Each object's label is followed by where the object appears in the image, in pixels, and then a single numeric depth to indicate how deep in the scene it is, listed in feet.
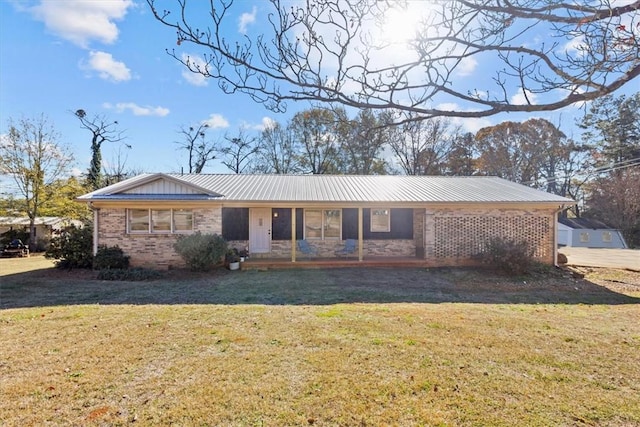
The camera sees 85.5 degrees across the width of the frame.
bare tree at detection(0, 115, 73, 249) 71.05
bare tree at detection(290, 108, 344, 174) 99.71
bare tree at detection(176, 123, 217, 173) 106.01
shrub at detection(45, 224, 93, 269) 39.83
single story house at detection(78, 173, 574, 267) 41.24
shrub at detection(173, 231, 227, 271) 37.93
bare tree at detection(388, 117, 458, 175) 99.55
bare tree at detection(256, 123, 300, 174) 102.42
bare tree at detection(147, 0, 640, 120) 8.38
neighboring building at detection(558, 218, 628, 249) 100.01
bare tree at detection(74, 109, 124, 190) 91.30
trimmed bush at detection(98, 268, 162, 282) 35.65
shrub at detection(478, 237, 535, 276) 37.60
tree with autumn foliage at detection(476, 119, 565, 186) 104.83
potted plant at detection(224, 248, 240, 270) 40.55
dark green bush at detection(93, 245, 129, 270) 38.88
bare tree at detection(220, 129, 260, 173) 105.09
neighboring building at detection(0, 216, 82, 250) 74.95
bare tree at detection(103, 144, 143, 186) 99.09
